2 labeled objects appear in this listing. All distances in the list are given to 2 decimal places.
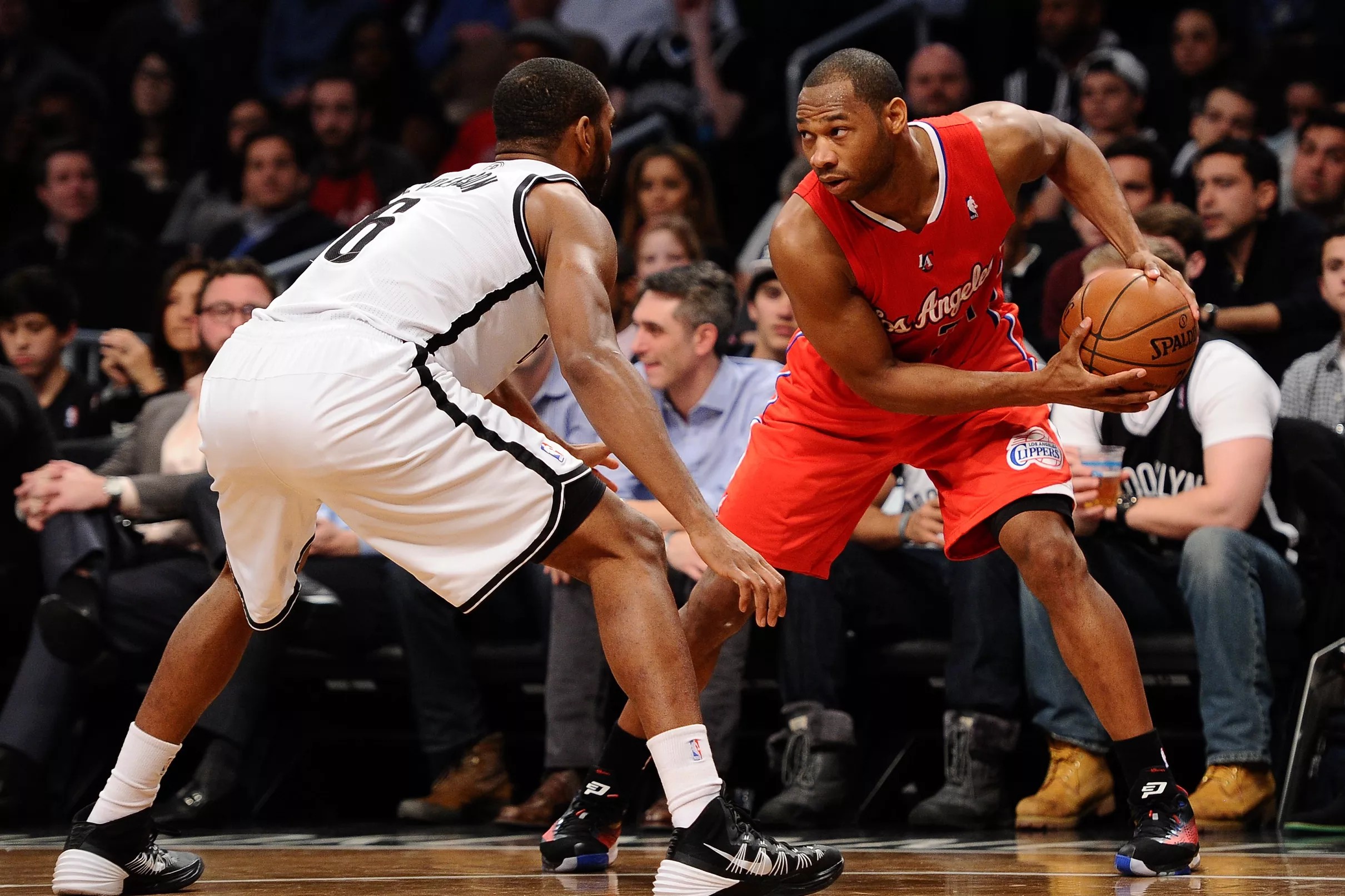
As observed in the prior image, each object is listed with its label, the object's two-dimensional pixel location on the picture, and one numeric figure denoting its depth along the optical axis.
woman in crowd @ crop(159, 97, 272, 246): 17.95
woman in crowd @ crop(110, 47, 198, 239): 19.64
